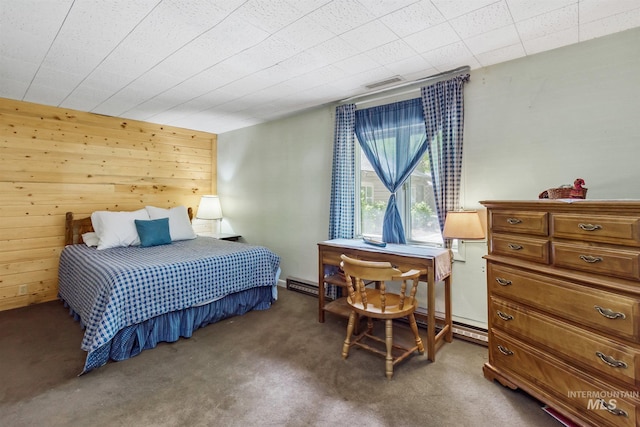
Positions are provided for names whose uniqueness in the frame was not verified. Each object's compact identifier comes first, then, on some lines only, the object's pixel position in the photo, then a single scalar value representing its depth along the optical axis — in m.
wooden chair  2.03
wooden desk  2.23
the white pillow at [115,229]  3.34
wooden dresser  1.35
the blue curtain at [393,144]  2.82
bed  2.18
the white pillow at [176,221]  3.83
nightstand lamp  4.57
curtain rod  2.54
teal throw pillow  3.45
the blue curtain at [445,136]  2.54
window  2.85
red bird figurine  1.74
